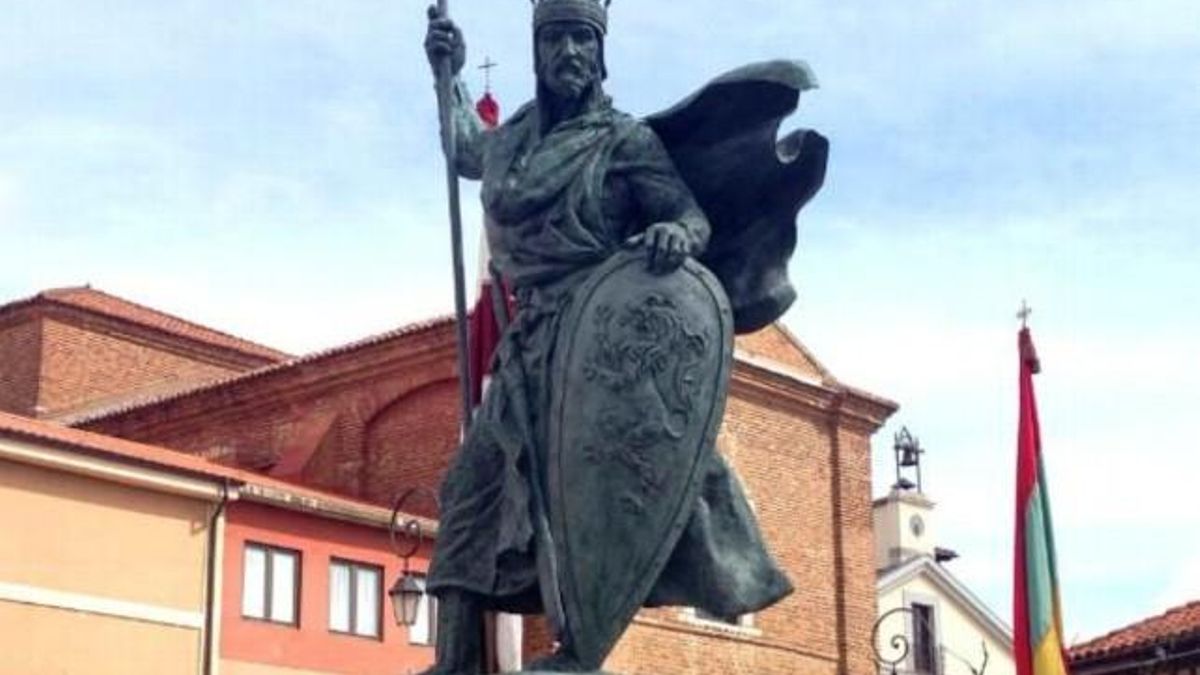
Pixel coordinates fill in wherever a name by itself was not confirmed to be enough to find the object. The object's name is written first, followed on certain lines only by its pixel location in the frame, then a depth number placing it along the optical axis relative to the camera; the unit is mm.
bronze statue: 5879
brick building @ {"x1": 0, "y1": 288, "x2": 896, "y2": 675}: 34688
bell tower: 50312
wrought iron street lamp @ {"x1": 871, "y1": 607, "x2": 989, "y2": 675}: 45656
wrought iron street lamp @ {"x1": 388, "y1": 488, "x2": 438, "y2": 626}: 18172
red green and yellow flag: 17000
